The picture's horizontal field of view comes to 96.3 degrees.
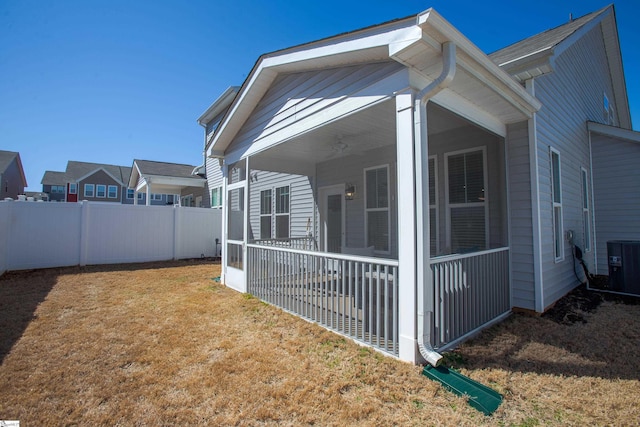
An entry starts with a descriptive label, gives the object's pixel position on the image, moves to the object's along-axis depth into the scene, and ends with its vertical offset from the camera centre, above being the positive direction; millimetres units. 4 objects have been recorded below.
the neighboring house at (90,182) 30156 +4629
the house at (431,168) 2736 +922
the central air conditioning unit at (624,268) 5086 -900
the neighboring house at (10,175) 23075 +4585
